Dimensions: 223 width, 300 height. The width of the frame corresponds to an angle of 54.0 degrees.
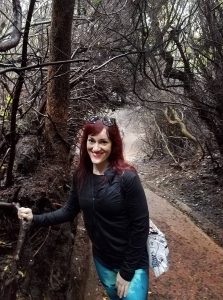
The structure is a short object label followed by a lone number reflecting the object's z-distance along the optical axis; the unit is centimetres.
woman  147
